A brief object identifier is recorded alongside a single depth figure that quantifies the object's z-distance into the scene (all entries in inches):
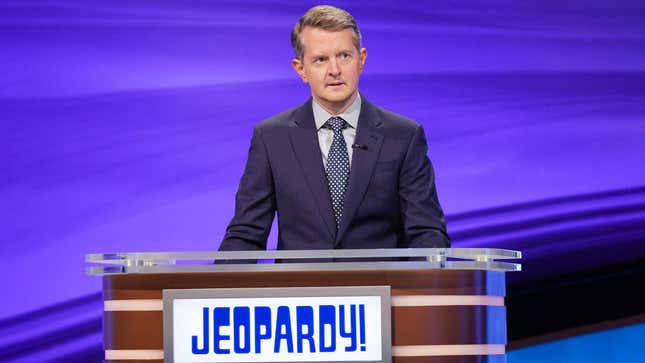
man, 416.6
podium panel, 396.5
